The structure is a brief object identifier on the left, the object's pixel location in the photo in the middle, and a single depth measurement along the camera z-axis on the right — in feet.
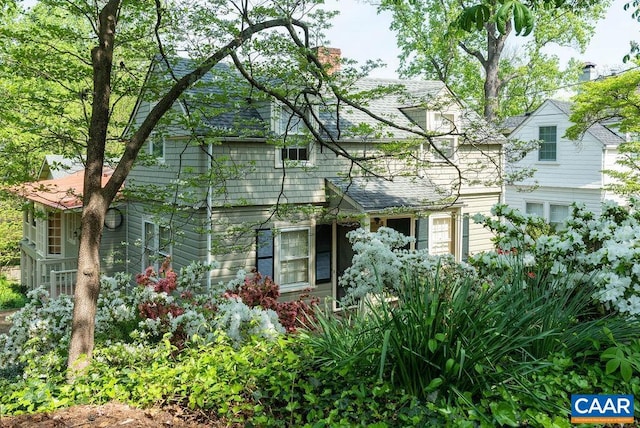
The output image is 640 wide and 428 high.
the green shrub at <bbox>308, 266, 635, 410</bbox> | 10.81
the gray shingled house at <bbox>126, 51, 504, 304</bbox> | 40.86
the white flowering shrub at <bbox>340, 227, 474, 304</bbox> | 19.39
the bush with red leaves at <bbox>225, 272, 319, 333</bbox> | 22.70
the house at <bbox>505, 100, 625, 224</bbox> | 65.16
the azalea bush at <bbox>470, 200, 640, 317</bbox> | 14.39
